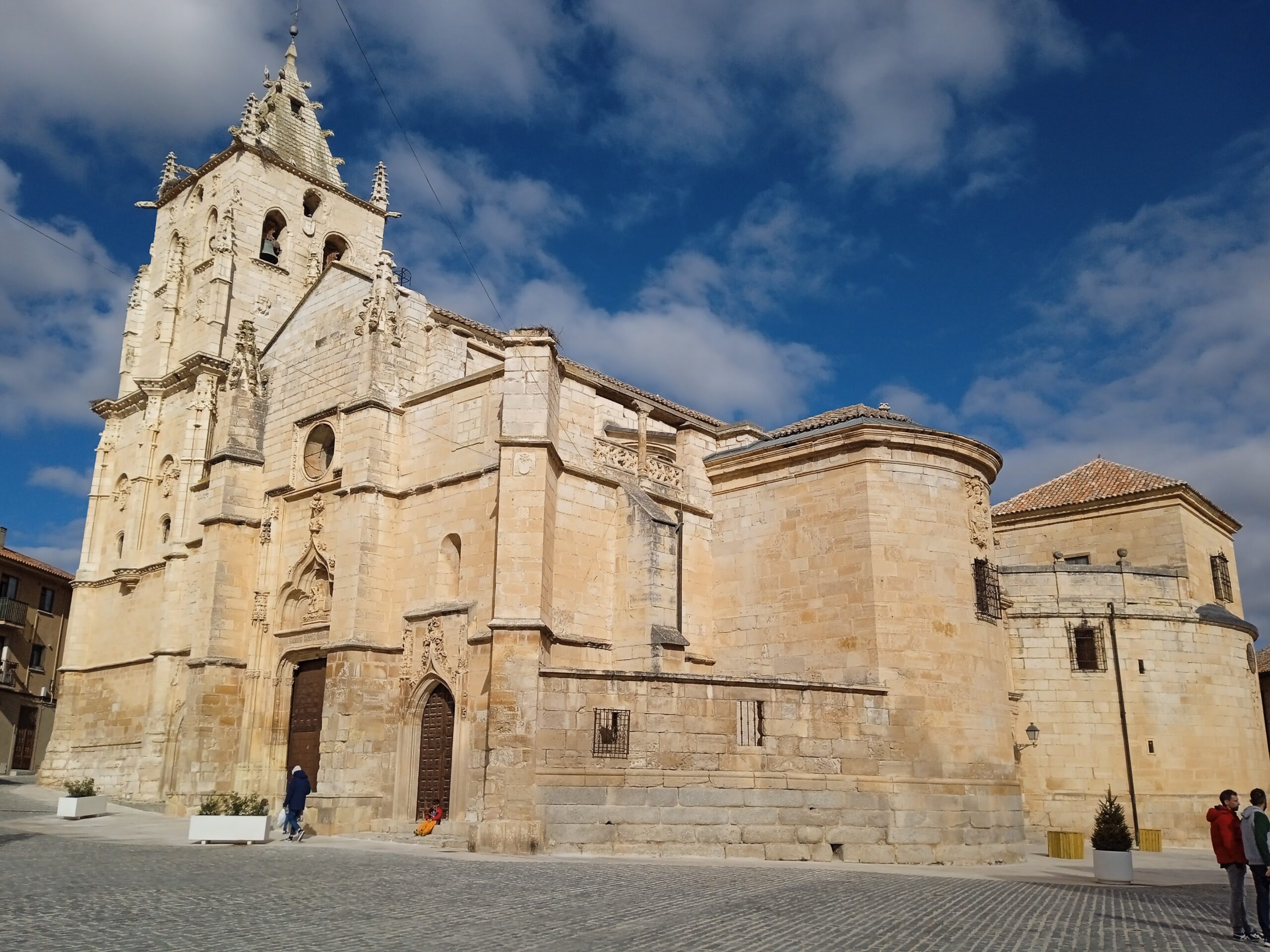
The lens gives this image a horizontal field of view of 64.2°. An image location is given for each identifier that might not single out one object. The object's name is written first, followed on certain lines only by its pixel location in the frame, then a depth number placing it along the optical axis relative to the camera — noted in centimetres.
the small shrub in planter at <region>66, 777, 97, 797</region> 2114
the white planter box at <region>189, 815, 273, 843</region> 1570
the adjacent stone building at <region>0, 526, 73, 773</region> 3659
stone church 1605
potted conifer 1450
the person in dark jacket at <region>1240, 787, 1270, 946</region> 924
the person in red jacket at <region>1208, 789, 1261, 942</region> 941
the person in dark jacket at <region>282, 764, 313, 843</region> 1741
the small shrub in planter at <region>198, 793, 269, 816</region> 1598
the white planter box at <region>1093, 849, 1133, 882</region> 1448
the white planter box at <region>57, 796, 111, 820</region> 2075
